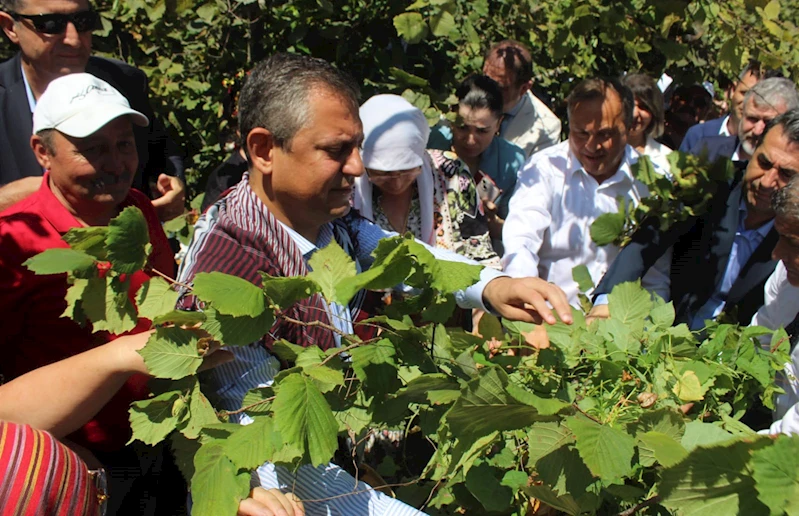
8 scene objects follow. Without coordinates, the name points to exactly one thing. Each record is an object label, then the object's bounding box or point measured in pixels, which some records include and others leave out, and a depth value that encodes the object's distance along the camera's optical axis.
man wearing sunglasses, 2.53
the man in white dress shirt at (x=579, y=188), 3.15
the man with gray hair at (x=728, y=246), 2.60
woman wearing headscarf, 2.82
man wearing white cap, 1.64
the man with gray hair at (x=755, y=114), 3.56
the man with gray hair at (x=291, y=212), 1.52
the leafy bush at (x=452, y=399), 1.12
